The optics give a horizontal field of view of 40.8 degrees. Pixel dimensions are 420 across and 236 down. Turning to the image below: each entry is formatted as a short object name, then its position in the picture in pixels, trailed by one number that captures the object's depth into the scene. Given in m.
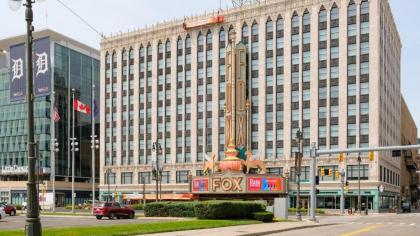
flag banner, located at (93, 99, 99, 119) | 60.66
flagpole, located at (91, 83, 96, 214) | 60.81
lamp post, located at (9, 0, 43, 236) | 14.72
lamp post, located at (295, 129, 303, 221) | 46.72
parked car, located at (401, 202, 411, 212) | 91.69
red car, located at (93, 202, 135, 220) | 48.81
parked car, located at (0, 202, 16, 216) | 59.16
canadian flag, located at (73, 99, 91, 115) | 58.24
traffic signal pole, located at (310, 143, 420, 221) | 45.12
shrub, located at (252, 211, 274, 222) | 39.94
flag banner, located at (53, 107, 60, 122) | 56.04
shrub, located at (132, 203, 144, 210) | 77.84
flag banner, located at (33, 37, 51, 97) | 17.02
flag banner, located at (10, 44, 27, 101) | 17.36
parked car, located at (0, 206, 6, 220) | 44.59
